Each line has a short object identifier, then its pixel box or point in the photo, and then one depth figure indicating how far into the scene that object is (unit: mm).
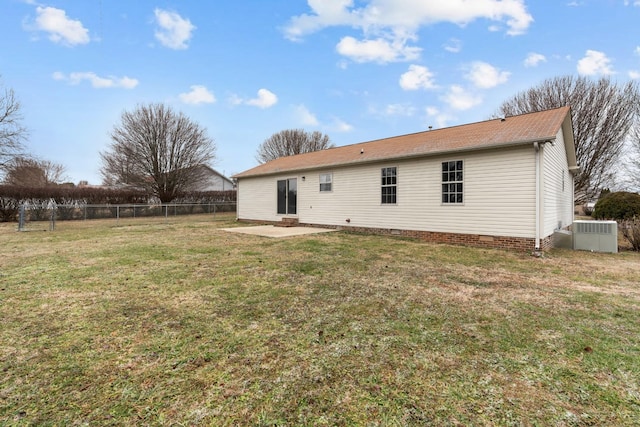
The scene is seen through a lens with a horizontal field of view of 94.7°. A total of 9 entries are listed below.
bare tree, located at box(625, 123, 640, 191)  17359
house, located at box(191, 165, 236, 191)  26353
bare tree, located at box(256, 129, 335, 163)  32844
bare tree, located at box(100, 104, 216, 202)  22984
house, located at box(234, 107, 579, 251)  7660
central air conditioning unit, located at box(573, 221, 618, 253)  7957
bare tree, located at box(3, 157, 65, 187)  21494
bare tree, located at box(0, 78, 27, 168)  19094
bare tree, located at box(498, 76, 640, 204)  16938
